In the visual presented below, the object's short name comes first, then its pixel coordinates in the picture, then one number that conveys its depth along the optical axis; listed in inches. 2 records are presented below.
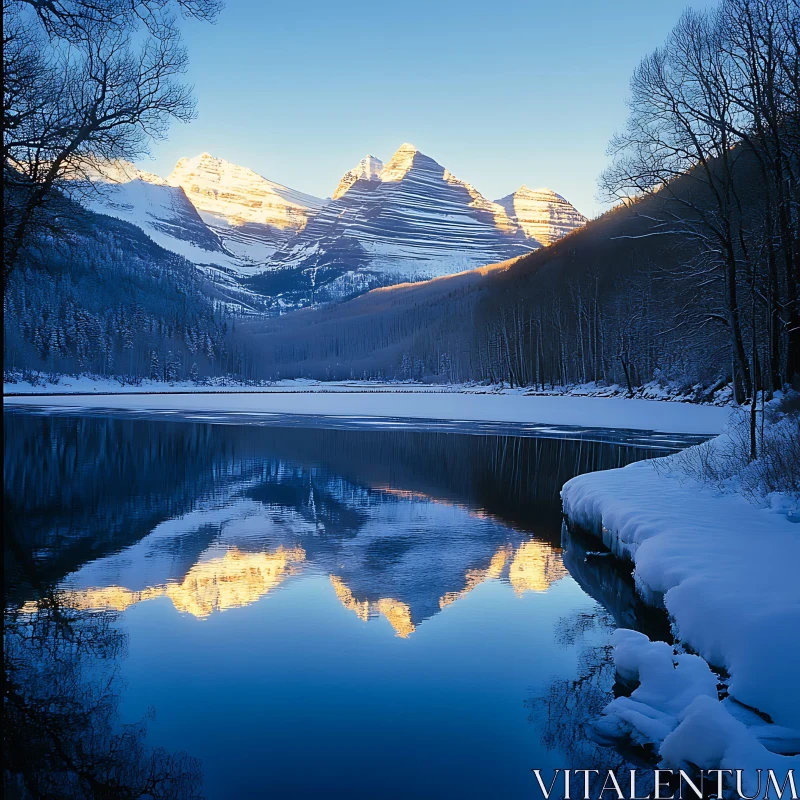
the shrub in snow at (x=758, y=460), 406.0
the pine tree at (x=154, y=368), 5118.1
